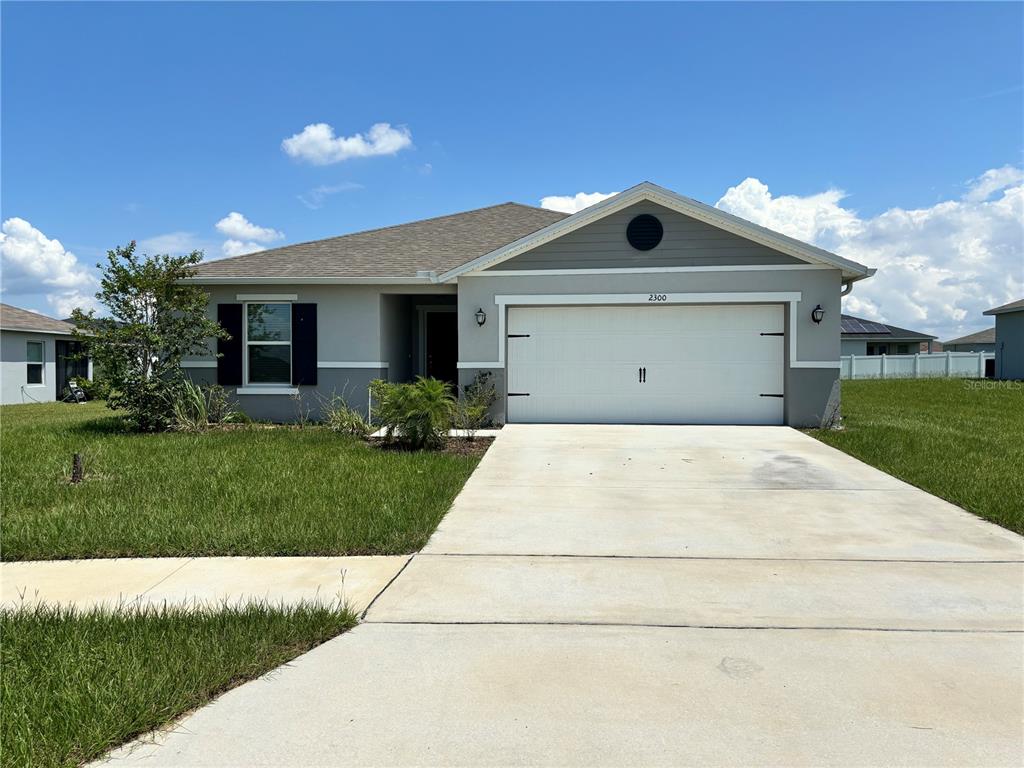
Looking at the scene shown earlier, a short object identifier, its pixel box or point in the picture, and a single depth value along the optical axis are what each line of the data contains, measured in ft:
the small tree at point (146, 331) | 37.17
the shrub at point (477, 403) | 38.29
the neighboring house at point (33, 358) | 65.16
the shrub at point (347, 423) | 36.91
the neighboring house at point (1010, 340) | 90.48
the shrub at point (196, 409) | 38.22
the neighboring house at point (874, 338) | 139.33
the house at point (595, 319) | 38.96
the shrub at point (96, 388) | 34.94
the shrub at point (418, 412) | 30.73
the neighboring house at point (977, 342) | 150.51
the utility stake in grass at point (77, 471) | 24.02
